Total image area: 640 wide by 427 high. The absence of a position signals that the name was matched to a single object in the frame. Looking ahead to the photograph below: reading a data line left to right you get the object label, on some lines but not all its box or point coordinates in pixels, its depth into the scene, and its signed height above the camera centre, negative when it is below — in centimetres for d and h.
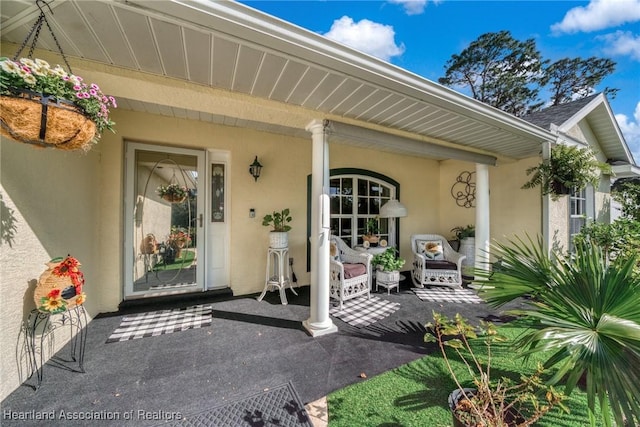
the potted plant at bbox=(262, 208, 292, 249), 367 -23
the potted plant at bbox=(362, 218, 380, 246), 479 -37
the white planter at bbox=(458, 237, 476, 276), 486 -74
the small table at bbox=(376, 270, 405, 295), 409 -112
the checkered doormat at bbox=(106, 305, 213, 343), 266 -134
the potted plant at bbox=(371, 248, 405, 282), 411 -90
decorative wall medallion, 534 +61
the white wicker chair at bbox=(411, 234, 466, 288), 439 -105
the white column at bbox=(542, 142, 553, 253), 418 -9
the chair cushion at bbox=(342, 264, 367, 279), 362 -87
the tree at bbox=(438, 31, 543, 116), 1245 +796
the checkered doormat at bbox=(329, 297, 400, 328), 309 -138
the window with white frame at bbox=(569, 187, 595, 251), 492 +16
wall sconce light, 383 +77
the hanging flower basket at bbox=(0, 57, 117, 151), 121 +60
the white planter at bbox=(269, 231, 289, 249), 367 -38
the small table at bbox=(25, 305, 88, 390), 197 -118
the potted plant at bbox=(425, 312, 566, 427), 119 -105
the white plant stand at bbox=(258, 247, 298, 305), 360 -100
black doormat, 159 -141
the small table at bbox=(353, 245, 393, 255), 444 -66
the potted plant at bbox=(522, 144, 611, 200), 369 +74
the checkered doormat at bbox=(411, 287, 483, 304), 384 -138
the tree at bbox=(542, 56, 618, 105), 1209 +745
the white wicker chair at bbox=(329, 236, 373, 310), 352 -101
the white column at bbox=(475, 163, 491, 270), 437 +16
